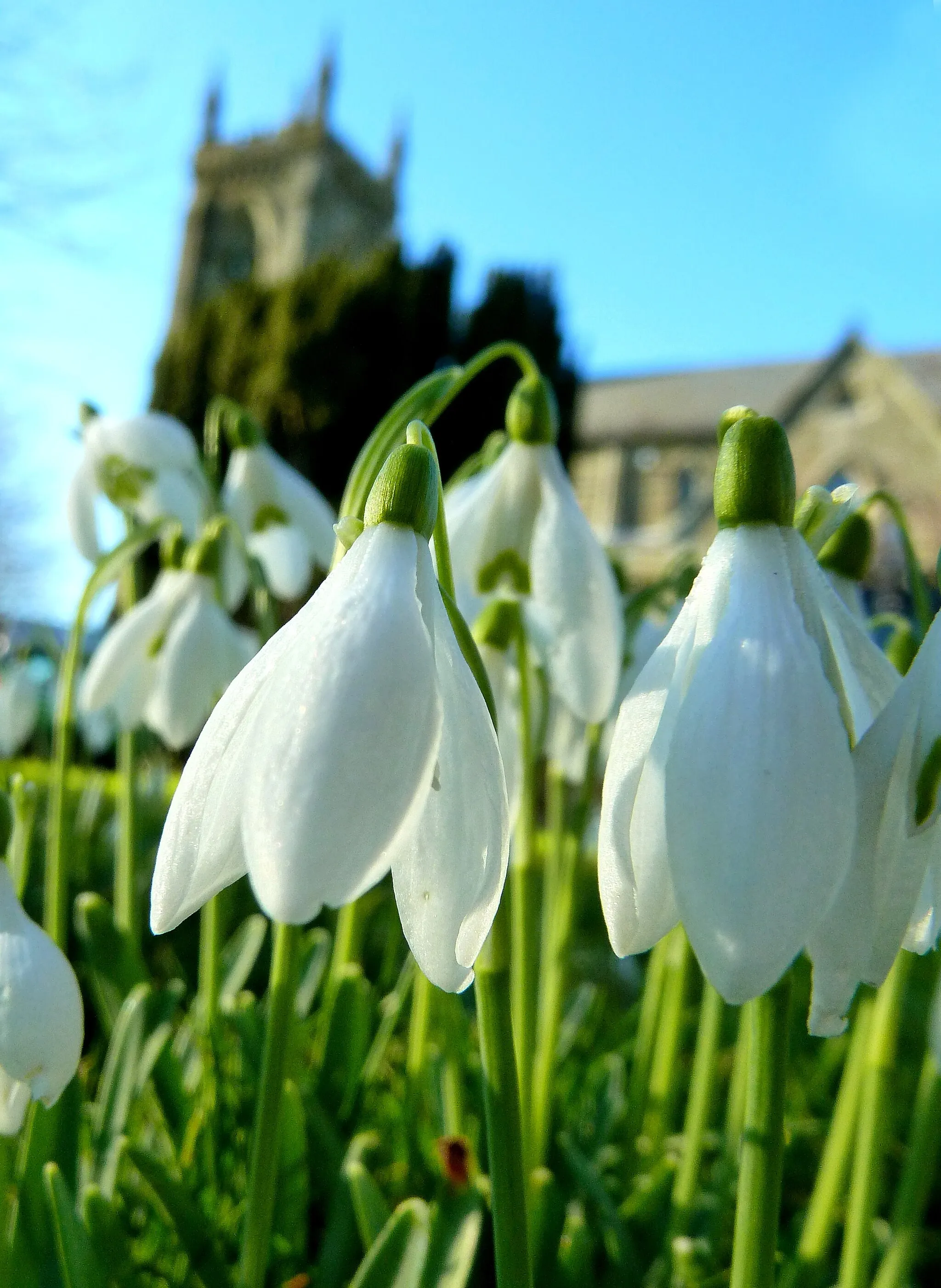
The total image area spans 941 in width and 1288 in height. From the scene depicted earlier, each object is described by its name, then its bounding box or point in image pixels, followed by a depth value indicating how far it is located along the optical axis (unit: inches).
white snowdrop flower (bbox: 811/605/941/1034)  2.8
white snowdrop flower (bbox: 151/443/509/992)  2.7
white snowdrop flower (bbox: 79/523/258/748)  6.8
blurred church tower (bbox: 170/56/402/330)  789.2
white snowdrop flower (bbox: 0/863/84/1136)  3.6
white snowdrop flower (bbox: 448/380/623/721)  5.2
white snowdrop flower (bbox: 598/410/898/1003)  2.6
